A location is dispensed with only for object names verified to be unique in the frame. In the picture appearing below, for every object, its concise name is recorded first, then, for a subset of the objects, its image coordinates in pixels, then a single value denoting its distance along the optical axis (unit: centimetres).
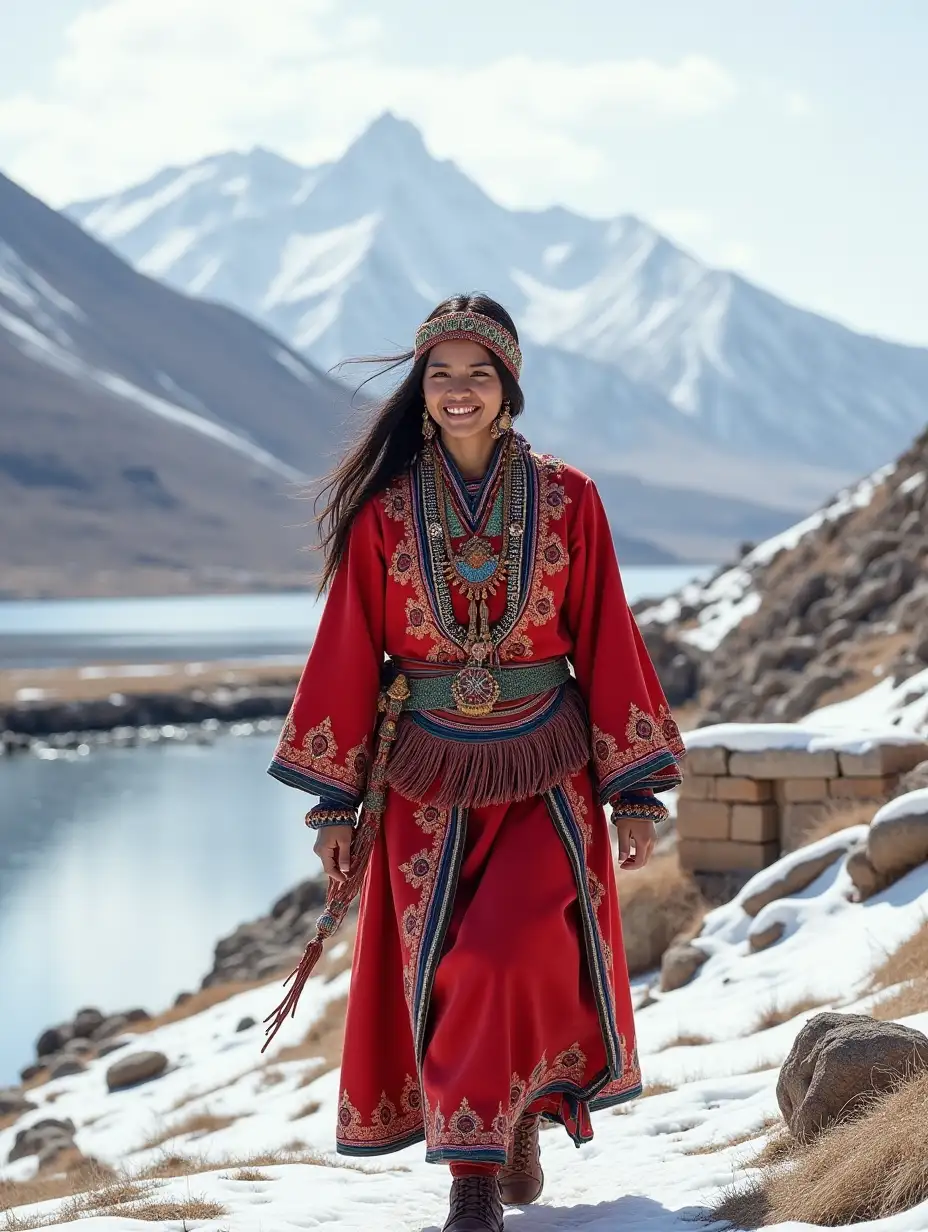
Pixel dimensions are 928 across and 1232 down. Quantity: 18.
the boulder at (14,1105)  1102
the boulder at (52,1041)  1456
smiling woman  398
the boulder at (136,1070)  1075
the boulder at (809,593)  1917
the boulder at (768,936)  739
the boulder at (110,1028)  1413
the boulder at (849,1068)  388
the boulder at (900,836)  681
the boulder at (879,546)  1831
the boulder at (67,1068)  1248
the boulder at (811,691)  1379
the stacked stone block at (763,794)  840
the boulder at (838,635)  1631
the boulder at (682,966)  757
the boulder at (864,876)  702
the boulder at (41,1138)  899
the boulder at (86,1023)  1453
